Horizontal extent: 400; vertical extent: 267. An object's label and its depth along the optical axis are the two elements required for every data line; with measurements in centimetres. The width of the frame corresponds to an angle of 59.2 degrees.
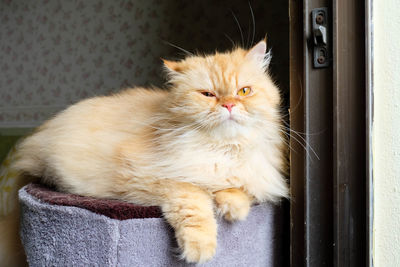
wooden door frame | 90
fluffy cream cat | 92
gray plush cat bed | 85
